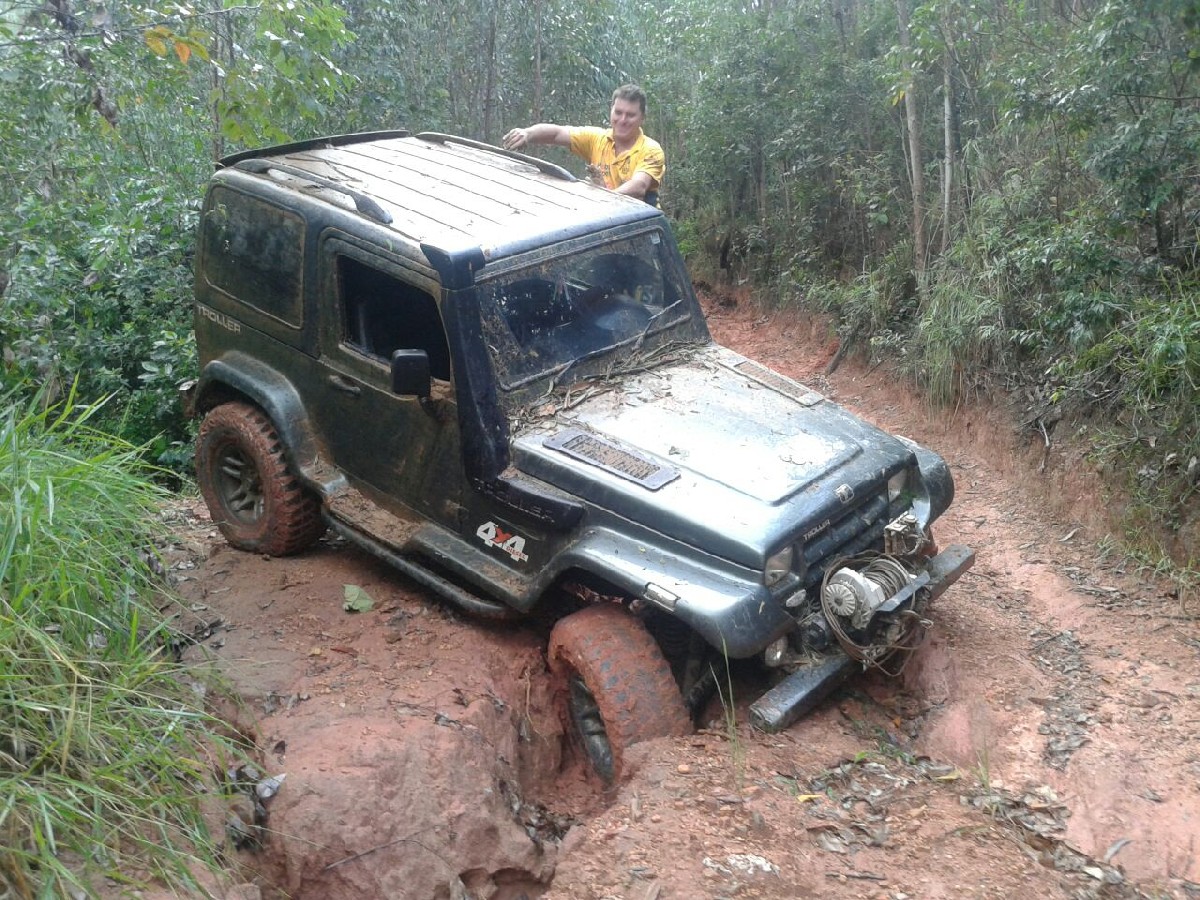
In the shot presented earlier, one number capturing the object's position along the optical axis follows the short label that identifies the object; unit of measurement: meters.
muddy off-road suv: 3.82
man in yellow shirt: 6.39
